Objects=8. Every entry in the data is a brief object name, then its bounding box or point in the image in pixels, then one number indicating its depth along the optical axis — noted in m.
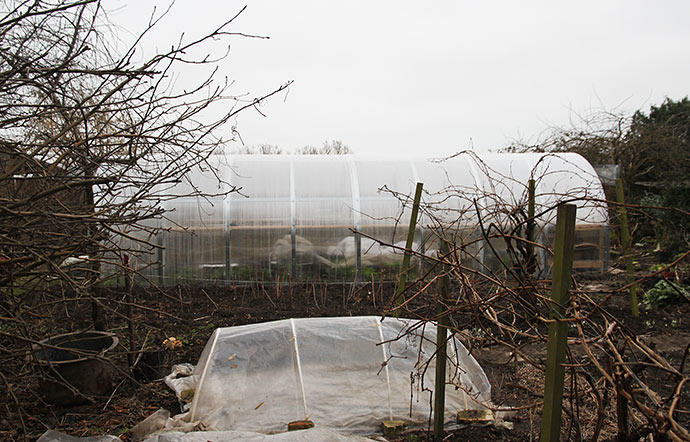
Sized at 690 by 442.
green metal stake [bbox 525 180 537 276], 4.44
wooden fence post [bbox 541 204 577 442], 1.95
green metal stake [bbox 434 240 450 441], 3.25
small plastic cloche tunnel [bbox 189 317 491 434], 3.67
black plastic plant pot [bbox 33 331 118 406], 4.09
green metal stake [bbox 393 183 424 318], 5.80
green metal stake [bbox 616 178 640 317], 5.97
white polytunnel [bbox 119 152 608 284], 8.50
